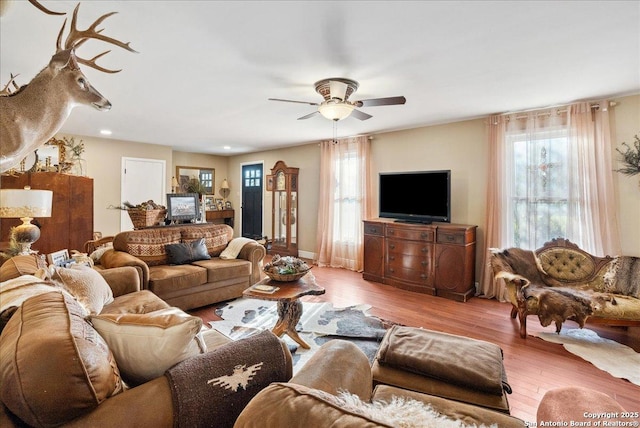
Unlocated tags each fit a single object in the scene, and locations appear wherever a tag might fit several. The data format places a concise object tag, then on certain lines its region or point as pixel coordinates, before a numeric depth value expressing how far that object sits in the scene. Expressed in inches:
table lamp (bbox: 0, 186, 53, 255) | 100.5
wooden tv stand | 157.0
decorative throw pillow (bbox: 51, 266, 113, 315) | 82.2
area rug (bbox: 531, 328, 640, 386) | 93.2
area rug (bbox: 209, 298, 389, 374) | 109.8
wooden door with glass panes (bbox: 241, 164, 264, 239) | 291.9
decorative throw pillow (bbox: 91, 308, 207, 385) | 41.8
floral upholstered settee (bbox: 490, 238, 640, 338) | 107.6
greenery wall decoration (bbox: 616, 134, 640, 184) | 125.0
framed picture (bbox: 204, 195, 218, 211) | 301.9
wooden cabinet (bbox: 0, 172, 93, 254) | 158.6
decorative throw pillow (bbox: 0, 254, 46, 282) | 69.3
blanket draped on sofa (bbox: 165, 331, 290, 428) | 37.1
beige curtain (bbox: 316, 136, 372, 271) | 213.0
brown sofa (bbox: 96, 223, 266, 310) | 128.3
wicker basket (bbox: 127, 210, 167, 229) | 159.2
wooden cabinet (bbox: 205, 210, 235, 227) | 299.3
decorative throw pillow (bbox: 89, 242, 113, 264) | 141.2
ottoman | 53.8
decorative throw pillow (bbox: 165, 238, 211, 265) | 146.3
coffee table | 100.8
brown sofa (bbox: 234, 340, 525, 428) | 26.3
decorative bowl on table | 107.3
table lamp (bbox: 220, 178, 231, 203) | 316.8
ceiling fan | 110.4
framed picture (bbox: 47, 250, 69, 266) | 106.2
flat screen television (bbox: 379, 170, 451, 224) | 164.9
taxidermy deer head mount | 66.0
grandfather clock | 255.0
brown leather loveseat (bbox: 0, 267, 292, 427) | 30.9
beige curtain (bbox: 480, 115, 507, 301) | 155.6
